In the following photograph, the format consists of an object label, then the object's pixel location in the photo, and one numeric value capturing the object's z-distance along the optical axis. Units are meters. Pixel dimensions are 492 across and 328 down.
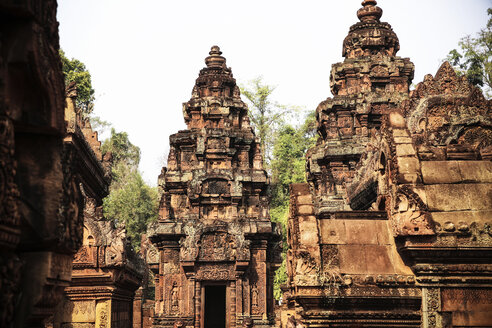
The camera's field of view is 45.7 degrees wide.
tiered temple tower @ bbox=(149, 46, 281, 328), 21.33
